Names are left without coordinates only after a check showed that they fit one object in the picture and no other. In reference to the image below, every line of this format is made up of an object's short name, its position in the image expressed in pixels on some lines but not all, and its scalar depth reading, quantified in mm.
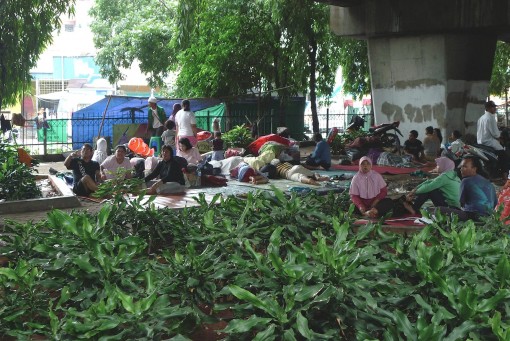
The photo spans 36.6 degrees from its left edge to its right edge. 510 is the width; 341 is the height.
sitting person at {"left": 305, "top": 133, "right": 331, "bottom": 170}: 17750
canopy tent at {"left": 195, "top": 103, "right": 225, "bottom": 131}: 25797
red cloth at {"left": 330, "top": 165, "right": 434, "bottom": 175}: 17203
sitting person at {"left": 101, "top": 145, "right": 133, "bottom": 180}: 12955
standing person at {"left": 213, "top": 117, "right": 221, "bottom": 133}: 20531
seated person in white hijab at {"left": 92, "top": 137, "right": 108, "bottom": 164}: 15148
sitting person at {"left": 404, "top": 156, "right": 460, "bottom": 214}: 10203
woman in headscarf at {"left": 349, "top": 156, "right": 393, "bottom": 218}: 10320
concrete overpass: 20969
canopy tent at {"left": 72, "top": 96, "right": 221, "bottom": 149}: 21875
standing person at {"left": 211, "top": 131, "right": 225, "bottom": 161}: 17250
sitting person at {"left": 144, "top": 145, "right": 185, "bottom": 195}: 13250
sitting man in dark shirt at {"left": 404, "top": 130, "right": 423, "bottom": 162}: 19469
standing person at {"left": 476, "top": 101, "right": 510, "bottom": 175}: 16141
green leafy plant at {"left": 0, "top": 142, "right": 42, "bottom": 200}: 11188
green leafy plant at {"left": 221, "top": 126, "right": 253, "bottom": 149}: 20250
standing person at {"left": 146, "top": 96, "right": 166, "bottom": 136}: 19219
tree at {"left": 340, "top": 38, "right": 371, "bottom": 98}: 29531
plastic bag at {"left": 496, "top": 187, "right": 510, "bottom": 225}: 8664
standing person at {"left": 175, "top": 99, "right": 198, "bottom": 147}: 16969
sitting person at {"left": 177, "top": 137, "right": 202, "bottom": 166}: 15141
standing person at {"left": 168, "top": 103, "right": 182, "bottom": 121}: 18672
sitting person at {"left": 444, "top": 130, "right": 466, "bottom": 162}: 15816
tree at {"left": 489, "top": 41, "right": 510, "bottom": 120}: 35584
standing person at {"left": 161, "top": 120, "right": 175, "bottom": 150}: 17609
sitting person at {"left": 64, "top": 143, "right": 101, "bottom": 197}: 12617
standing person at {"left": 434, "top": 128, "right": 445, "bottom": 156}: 20227
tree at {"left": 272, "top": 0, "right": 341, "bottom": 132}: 25859
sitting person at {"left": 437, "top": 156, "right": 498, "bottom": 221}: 8820
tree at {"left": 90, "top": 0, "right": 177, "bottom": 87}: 35000
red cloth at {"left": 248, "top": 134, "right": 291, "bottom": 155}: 18047
